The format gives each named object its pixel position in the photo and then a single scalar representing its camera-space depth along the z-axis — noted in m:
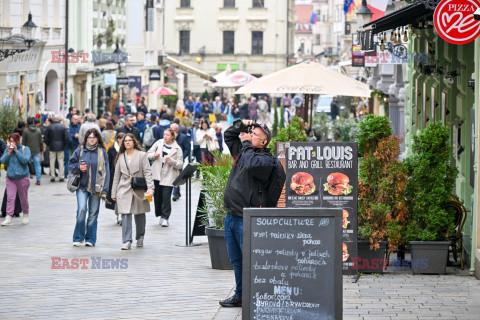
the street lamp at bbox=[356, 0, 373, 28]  22.83
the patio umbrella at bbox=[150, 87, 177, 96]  50.14
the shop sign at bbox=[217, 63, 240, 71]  85.25
